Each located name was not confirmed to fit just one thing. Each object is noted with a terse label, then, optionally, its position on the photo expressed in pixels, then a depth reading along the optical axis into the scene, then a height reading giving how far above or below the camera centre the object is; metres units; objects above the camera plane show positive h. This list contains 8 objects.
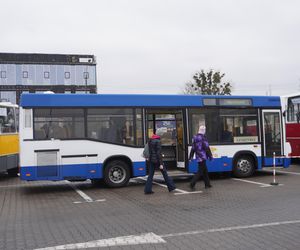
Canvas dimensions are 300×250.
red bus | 19.34 +0.87
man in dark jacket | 12.07 -0.45
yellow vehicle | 16.83 +0.40
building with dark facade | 62.03 +10.49
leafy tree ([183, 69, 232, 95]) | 52.38 +7.09
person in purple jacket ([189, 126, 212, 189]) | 12.90 -0.28
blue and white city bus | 12.70 +0.38
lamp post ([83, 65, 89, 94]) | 65.14 +10.61
